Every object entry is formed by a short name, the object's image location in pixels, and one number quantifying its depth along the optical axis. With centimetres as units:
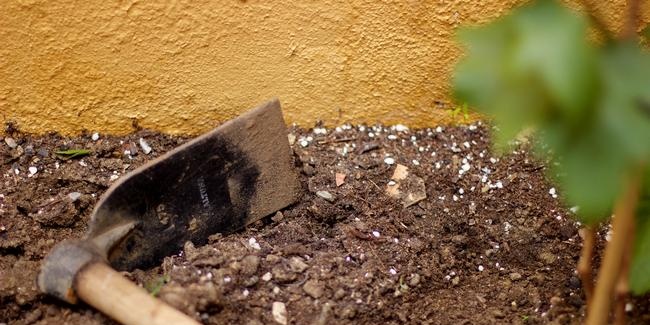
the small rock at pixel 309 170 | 191
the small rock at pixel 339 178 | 189
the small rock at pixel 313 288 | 165
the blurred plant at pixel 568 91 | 90
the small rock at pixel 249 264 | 166
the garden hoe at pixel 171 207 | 152
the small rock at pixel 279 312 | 162
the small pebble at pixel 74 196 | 181
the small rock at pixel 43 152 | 191
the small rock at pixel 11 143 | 192
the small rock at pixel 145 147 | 193
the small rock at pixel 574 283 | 171
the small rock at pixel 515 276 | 175
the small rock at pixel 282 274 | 167
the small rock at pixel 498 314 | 168
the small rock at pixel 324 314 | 161
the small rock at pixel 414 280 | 171
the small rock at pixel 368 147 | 197
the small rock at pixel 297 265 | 169
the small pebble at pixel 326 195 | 185
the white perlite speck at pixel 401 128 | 202
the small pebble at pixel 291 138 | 198
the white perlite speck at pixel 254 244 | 173
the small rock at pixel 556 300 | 168
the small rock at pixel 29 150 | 191
